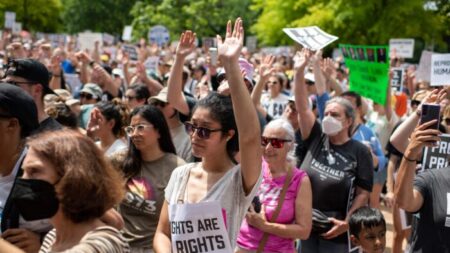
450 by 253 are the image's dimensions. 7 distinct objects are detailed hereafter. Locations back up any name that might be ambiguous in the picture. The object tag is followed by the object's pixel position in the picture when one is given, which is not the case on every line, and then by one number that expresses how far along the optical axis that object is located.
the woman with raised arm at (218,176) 3.63
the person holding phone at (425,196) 4.32
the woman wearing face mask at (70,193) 2.78
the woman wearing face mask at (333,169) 5.93
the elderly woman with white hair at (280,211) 5.04
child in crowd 5.64
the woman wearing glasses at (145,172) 4.79
